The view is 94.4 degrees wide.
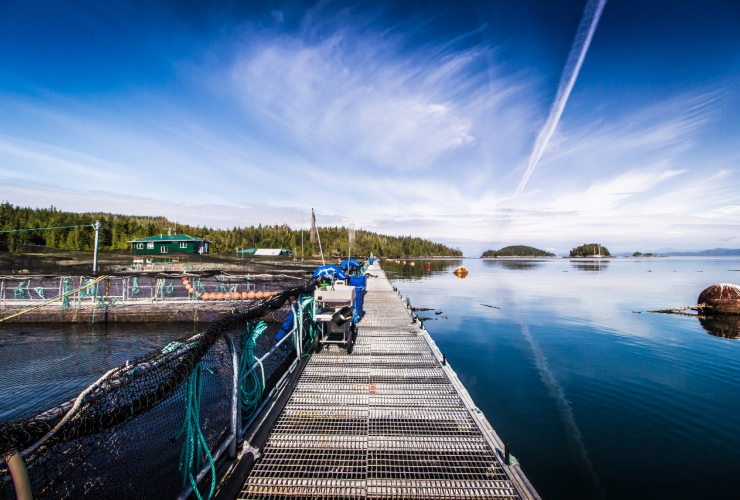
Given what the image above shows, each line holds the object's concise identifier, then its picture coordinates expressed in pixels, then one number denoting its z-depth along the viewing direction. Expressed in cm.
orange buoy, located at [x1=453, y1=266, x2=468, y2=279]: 5394
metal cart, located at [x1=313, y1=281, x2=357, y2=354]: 729
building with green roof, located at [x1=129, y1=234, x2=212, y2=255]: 4275
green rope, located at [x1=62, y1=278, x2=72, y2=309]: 1538
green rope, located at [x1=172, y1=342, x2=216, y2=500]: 298
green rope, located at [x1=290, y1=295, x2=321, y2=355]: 771
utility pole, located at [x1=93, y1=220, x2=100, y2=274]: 1552
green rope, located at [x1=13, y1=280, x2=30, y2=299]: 1695
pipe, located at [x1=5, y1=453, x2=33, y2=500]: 152
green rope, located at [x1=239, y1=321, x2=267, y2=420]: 436
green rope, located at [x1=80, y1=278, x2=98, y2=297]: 1648
